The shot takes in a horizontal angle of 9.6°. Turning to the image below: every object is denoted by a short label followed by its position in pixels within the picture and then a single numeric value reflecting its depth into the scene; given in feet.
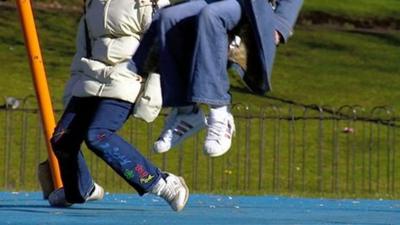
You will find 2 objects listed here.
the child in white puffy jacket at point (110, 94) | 47.49
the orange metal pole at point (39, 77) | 56.30
